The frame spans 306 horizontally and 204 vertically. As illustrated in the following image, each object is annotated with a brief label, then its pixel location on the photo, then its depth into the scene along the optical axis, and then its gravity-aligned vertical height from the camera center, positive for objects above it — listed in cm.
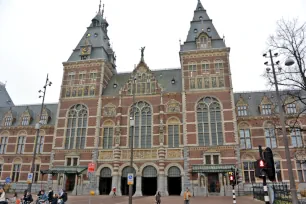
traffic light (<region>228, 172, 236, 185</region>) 2019 -49
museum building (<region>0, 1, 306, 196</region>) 3344 +613
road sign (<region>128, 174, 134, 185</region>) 1856 -42
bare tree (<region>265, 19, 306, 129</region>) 1884 +842
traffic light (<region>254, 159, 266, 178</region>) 816 +16
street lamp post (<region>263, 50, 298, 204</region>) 1302 +145
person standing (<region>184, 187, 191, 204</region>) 1959 -186
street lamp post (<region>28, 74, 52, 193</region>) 2538 +833
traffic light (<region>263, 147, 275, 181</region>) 813 +19
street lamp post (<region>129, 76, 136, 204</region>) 1705 -140
